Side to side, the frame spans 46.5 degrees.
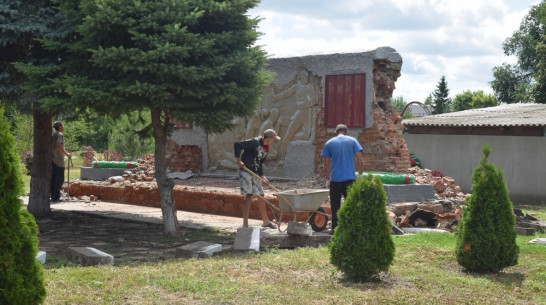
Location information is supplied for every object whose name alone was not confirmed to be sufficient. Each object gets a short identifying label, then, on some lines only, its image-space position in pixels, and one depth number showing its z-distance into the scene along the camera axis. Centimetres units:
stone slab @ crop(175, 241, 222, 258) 819
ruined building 1484
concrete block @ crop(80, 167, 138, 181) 1850
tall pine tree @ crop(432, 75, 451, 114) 6372
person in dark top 1063
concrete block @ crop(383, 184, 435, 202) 1273
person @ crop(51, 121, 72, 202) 1409
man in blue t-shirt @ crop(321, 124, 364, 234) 979
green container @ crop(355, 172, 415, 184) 1302
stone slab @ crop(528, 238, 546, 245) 936
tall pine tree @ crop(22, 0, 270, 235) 948
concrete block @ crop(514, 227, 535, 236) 1066
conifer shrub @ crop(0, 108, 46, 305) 465
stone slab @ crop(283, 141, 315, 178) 1566
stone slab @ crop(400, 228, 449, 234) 1062
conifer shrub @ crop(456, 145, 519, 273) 698
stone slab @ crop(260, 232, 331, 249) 918
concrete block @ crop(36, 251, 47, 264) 727
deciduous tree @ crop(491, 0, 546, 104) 3984
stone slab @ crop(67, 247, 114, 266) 764
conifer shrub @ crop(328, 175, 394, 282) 647
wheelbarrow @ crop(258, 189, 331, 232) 995
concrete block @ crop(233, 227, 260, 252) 864
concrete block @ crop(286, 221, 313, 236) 909
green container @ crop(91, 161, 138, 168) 1873
